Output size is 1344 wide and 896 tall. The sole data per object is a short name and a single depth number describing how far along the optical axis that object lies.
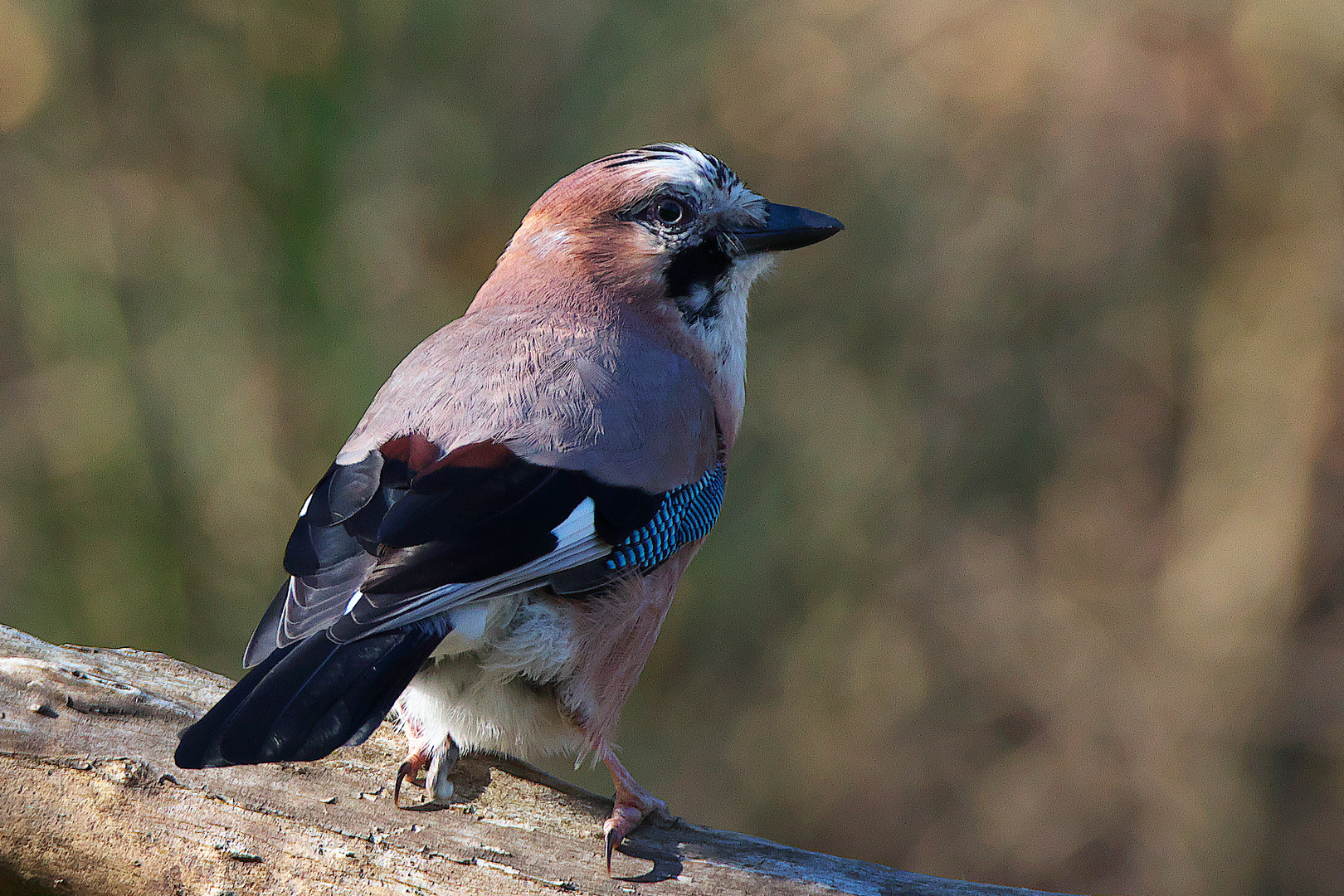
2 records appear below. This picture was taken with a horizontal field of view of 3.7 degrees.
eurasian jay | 4.31
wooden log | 4.34
